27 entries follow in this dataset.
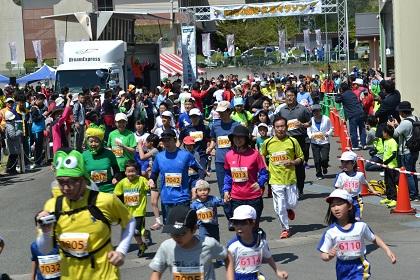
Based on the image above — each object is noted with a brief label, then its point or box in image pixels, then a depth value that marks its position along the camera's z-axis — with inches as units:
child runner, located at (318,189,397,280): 323.0
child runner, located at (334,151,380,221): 502.9
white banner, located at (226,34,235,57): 2410.3
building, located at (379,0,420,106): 1149.7
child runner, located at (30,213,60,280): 318.7
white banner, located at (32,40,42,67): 1977.1
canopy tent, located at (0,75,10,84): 1625.2
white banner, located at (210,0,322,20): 1930.4
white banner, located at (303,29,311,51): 2258.6
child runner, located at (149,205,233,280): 261.9
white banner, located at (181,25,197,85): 1613.9
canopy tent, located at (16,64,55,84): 1673.2
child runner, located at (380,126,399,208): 647.8
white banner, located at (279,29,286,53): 2213.1
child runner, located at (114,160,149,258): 478.3
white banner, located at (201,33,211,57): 2256.4
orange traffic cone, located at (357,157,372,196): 690.2
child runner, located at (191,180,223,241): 410.9
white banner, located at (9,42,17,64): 2118.6
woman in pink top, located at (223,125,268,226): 459.5
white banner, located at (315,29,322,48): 2383.1
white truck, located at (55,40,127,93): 1283.2
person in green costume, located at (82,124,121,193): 455.2
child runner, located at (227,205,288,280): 309.1
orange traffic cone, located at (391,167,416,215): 598.9
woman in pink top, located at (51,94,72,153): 943.0
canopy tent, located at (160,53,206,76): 1840.6
